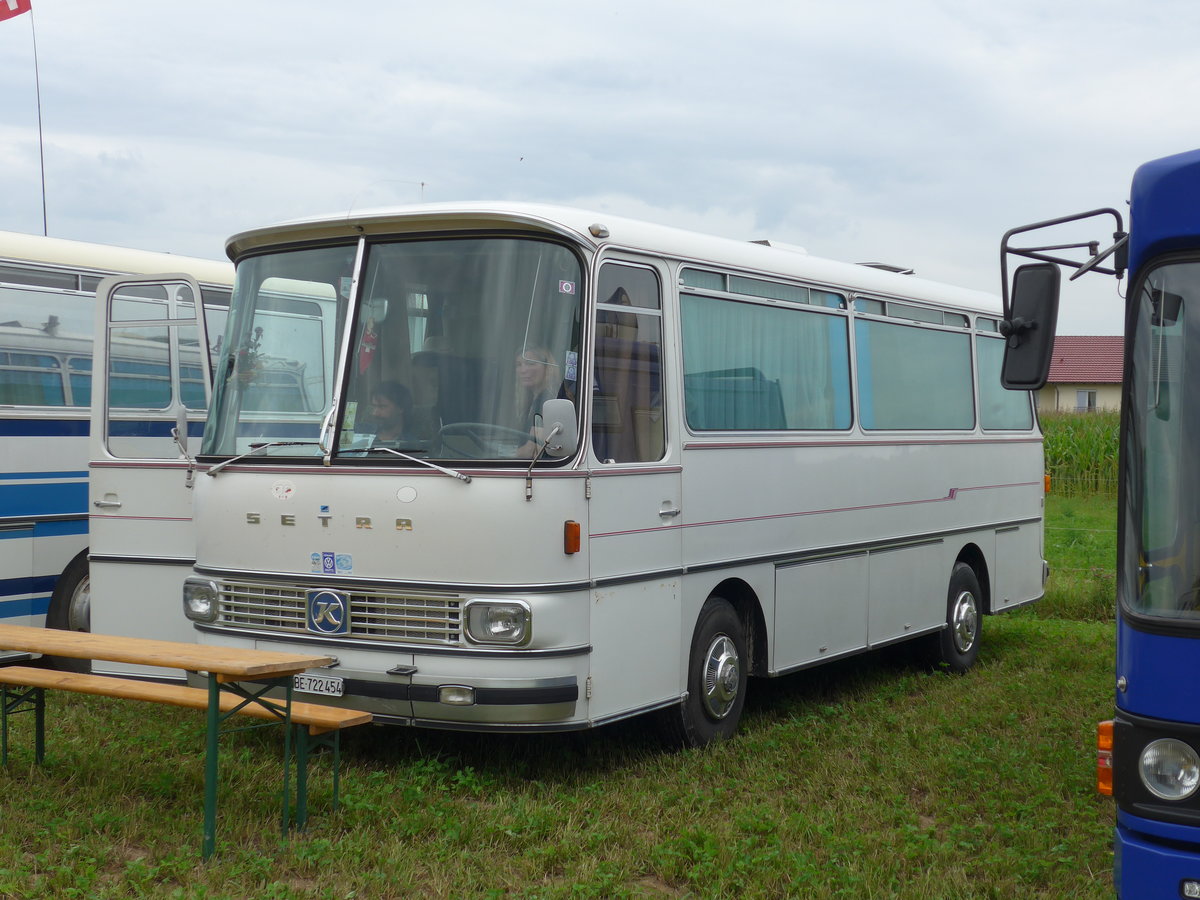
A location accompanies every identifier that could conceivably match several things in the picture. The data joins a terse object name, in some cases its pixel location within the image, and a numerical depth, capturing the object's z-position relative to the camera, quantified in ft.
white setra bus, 22.24
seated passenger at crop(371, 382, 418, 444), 23.00
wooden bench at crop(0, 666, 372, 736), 21.03
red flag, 44.42
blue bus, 13.91
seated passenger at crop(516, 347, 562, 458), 22.38
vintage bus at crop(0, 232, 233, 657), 30.55
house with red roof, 201.57
